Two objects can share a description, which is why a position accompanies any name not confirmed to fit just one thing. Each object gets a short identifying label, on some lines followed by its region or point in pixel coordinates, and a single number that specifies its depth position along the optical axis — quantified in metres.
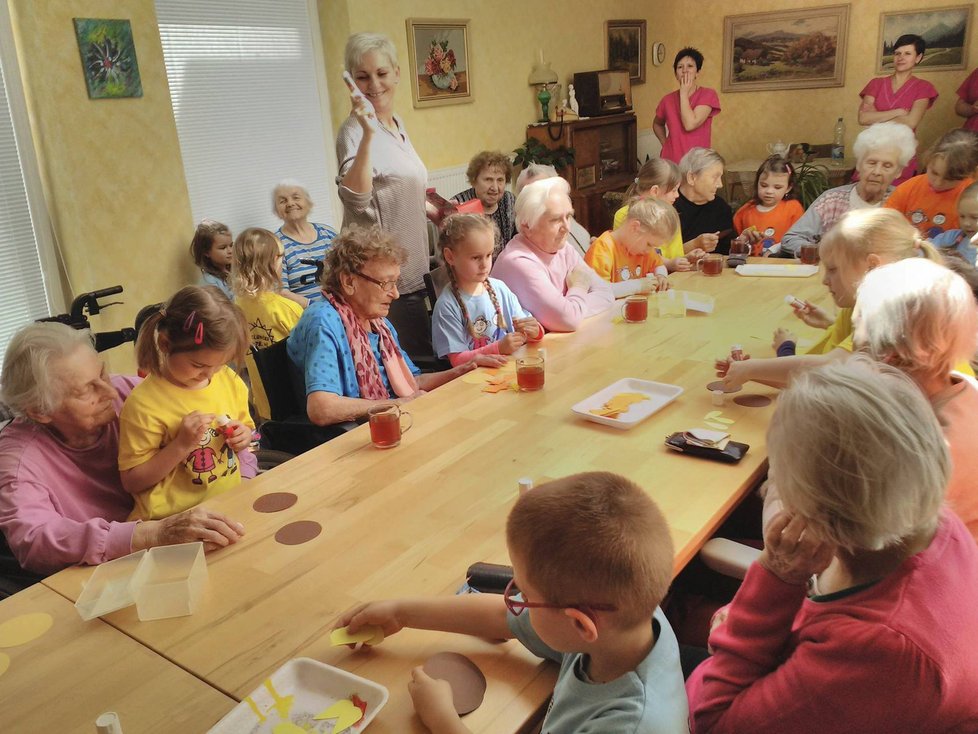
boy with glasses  1.00
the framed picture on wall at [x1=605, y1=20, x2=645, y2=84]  7.55
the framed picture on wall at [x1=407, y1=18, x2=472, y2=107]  5.40
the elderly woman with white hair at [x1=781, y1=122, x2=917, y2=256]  4.15
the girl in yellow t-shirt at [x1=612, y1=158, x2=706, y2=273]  4.15
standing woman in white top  3.22
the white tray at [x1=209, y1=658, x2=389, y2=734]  1.10
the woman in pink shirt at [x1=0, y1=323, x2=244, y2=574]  1.55
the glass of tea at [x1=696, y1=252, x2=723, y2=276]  3.75
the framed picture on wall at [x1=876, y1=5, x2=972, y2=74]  6.78
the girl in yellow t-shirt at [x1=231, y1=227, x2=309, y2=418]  3.33
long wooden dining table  1.25
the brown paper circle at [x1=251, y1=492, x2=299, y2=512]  1.73
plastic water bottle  7.25
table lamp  6.46
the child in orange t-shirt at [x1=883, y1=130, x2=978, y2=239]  3.96
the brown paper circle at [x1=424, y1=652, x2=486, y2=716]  1.13
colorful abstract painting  3.73
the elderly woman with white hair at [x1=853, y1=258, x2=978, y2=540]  1.58
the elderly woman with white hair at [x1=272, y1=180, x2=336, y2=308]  4.30
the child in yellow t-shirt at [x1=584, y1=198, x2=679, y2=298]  3.53
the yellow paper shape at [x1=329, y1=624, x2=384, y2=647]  1.25
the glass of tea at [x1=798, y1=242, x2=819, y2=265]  3.93
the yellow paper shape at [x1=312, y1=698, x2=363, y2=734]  1.09
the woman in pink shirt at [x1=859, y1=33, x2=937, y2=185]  6.14
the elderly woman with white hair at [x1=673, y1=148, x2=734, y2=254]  4.68
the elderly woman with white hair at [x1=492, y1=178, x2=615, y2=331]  2.99
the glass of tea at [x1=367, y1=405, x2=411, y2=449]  1.98
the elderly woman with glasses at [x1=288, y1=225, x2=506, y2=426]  2.36
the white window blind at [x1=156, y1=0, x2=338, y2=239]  4.38
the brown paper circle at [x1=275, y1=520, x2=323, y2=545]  1.59
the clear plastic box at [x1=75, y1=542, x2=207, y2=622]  1.38
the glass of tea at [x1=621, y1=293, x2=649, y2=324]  2.99
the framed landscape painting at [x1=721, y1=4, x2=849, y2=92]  7.38
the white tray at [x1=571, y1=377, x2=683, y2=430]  2.04
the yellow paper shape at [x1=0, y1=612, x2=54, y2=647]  1.32
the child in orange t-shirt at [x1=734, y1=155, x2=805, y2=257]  4.62
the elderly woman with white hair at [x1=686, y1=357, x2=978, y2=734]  0.97
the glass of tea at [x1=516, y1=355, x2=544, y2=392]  2.31
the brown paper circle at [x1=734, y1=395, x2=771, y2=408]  2.17
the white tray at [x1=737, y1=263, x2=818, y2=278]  3.70
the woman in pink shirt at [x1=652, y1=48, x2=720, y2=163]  6.25
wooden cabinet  6.57
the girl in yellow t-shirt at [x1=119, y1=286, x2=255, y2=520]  1.82
